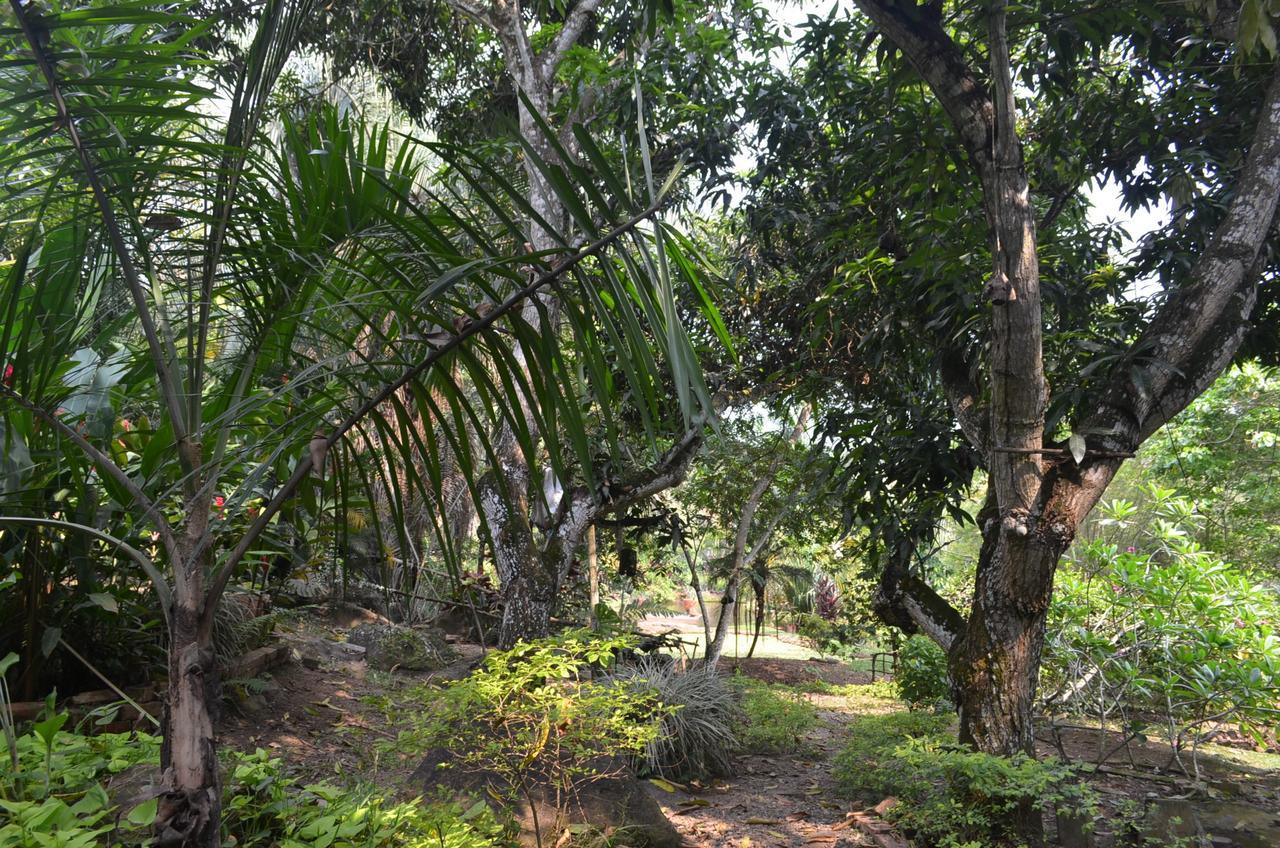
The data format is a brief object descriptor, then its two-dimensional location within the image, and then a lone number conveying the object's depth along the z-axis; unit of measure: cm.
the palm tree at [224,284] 129
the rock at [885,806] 387
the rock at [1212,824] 375
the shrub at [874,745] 457
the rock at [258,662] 364
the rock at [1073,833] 351
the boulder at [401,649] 589
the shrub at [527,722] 272
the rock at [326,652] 488
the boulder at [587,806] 327
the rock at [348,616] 712
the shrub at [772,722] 597
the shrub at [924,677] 653
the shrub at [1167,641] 446
